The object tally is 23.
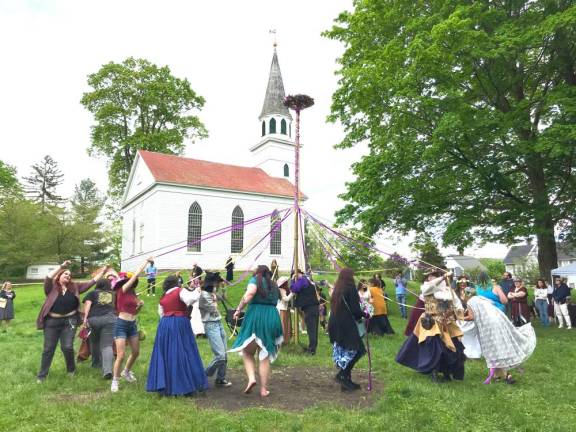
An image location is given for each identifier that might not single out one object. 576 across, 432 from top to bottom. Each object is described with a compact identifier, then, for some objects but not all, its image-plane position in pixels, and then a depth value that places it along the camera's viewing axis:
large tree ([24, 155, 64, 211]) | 65.38
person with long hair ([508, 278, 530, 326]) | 13.31
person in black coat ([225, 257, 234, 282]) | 18.45
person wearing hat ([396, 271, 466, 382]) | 6.64
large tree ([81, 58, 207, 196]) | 32.38
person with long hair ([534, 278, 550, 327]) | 14.80
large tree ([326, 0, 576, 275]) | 12.41
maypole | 8.75
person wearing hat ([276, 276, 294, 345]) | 10.16
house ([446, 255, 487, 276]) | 62.36
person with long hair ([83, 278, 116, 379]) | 7.23
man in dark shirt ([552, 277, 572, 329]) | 13.98
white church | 29.28
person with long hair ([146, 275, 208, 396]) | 5.72
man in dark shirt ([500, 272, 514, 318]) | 15.16
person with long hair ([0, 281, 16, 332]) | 14.07
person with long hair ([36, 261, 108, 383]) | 6.90
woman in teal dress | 5.95
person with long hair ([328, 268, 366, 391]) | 6.14
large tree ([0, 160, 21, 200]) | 38.78
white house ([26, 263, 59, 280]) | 43.78
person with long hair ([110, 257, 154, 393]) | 6.20
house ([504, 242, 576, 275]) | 59.45
